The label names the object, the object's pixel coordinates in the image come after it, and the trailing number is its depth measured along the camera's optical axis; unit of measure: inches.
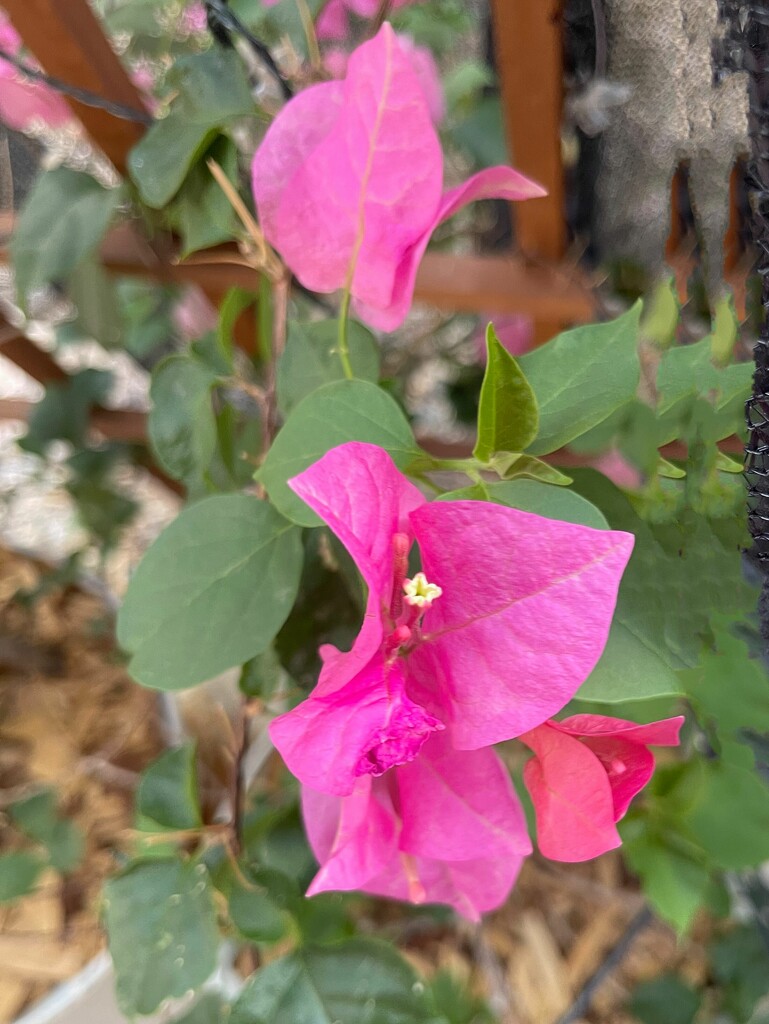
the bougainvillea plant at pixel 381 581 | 6.2
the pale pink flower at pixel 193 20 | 18.6
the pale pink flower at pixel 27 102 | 17.1
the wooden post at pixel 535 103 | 12.4
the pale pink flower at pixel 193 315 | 23.8
